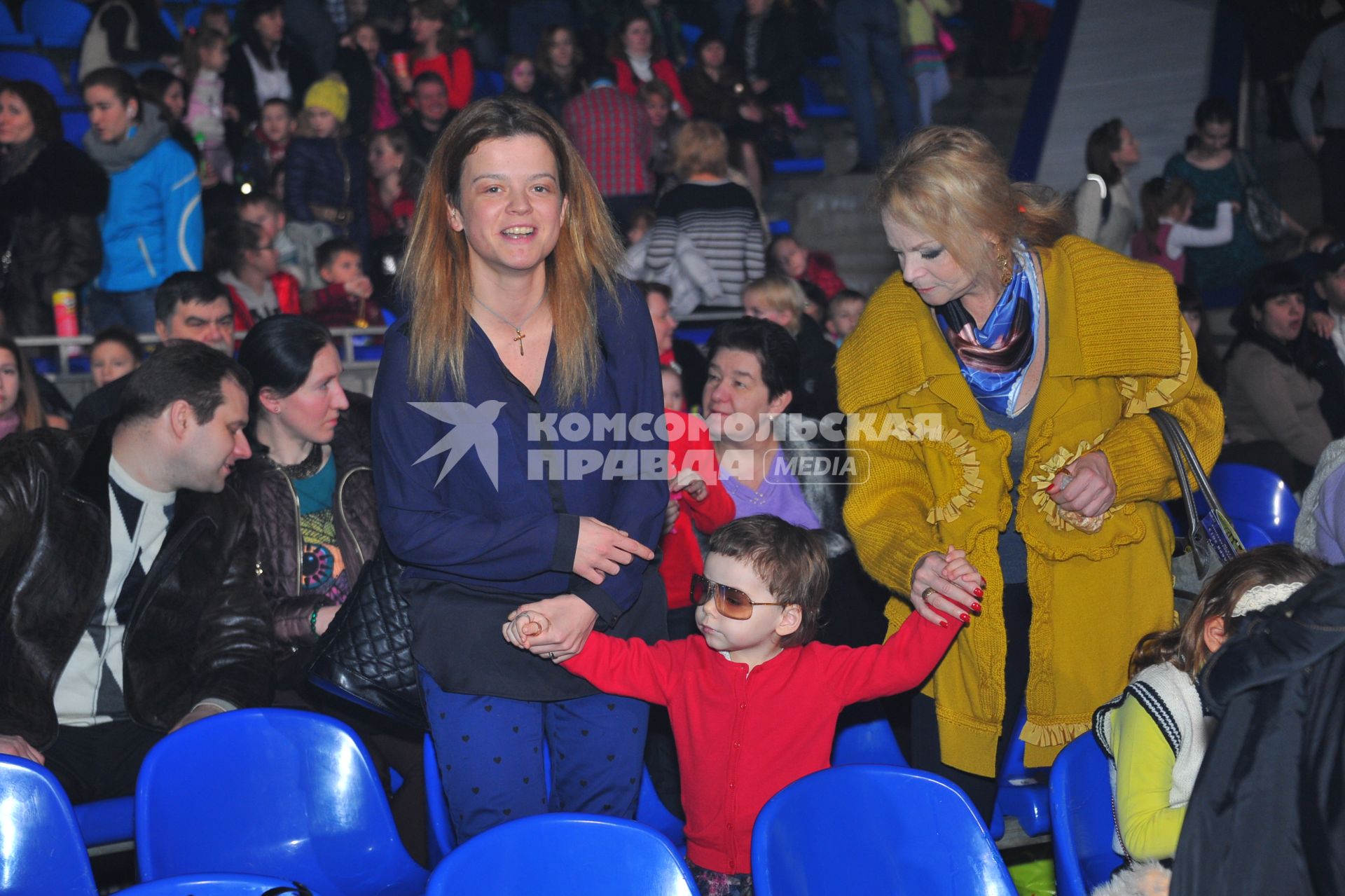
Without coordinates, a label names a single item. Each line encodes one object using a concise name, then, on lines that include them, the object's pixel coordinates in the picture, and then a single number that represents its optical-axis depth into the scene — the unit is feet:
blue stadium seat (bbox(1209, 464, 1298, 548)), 13.53
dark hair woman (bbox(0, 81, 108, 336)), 18.12
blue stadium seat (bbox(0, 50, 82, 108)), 24.93
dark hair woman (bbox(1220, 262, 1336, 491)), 16.56
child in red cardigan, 7.77
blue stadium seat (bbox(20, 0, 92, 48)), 26.94
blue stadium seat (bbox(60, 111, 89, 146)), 24.68
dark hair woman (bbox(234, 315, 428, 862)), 10.52
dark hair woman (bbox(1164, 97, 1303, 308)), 22.61
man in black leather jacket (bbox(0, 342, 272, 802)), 9.45
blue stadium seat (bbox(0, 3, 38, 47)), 26.45
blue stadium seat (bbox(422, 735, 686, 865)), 8.30
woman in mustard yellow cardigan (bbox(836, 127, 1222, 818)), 7.13
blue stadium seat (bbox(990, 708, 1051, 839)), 8.91
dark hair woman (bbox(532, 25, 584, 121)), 25.89
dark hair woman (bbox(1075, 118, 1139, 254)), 21.52
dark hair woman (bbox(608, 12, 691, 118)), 26.76
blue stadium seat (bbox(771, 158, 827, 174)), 29.12
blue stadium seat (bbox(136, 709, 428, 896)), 7.38
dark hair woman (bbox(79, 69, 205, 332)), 18.69
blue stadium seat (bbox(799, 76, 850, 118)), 30.66
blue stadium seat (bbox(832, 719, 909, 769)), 9.01
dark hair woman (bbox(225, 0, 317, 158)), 24.08
